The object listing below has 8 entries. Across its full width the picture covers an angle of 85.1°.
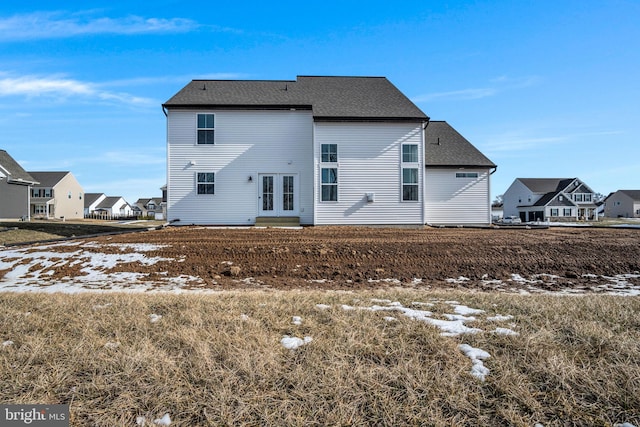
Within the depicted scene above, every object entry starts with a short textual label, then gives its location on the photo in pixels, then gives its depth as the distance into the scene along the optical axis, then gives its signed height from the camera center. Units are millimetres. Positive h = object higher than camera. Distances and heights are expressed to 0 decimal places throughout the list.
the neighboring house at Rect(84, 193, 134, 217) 69000 +1797
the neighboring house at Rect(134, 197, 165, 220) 84831 +1812
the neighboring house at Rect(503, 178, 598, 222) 47906 +1795
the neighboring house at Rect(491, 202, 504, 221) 64994 +201
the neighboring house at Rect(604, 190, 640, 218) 59594 +1339
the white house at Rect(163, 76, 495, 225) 15375 +2428
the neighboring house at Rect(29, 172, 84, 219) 45750 +2417
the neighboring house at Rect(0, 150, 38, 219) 25703 +1885
